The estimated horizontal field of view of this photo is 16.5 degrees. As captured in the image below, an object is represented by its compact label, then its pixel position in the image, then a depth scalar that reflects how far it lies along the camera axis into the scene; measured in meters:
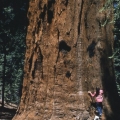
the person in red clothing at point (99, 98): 9.48
